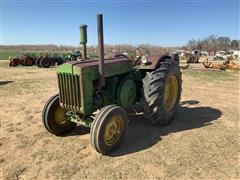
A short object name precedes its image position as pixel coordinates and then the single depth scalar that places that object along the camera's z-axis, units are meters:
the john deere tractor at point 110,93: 3.00
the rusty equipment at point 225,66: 14.03
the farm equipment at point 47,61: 17.49
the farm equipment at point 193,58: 20.69
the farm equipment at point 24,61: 18.12
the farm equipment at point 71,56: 19.66
